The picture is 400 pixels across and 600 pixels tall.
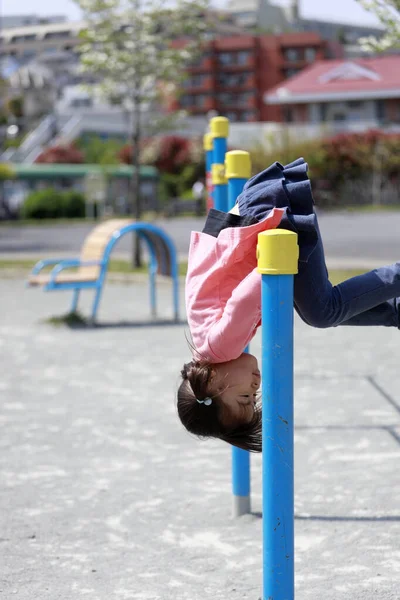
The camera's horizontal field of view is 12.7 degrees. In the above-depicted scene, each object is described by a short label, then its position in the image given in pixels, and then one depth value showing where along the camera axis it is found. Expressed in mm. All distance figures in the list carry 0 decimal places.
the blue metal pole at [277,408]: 4383
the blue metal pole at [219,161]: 8809
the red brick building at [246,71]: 142312
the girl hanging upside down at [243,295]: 5320
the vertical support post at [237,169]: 7691
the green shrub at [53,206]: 68820
